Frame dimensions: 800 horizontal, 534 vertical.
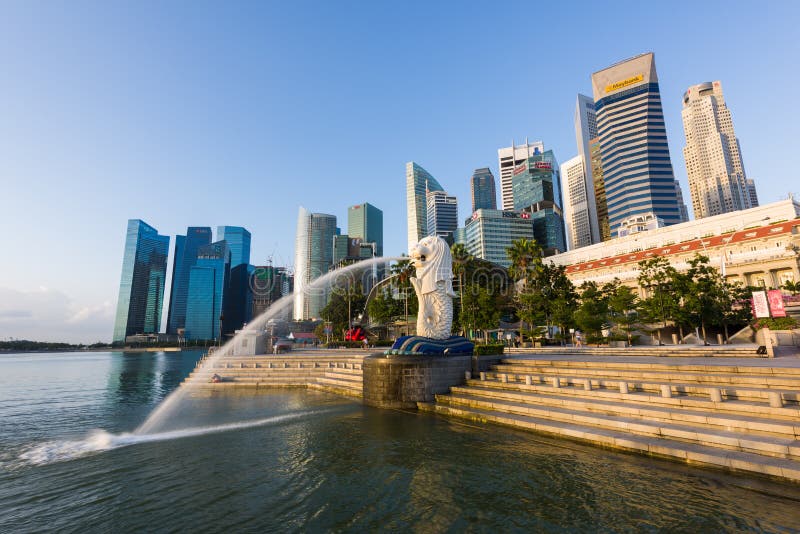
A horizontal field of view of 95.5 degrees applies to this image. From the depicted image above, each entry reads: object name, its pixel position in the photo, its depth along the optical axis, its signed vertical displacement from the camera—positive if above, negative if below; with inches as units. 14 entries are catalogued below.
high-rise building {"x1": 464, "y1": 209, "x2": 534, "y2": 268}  5620.1 +1596.5
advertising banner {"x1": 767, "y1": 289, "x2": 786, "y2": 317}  706.0 +46.3
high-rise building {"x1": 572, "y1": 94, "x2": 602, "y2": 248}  7347.4 +2477.6
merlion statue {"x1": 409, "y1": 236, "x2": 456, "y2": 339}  812.0 +109.6
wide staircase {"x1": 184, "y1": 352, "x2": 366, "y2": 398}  965.8 -98.0
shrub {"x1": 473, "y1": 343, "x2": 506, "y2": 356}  793.6 -33.8
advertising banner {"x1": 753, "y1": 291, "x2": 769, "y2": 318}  716.0 +47.6
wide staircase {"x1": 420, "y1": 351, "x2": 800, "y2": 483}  344.8 -94.0
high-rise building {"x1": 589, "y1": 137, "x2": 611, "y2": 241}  6963.6 +2833.4
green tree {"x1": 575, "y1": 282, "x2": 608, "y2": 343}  1286.9 +57.2
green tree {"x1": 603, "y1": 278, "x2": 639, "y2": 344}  1275.7 +95.4
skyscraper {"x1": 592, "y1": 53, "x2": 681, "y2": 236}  5216.5 +2784.3
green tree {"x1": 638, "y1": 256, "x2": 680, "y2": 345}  1269.7 +100.3
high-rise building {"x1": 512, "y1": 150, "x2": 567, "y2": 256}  6688.0 +2668.8
